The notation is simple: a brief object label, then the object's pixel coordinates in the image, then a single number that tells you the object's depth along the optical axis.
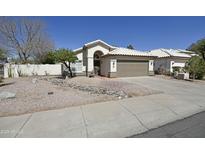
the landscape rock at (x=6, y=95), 6.75
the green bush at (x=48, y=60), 14.74
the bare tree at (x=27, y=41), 24.62
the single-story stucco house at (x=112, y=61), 17.30
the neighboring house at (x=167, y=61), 21.06
